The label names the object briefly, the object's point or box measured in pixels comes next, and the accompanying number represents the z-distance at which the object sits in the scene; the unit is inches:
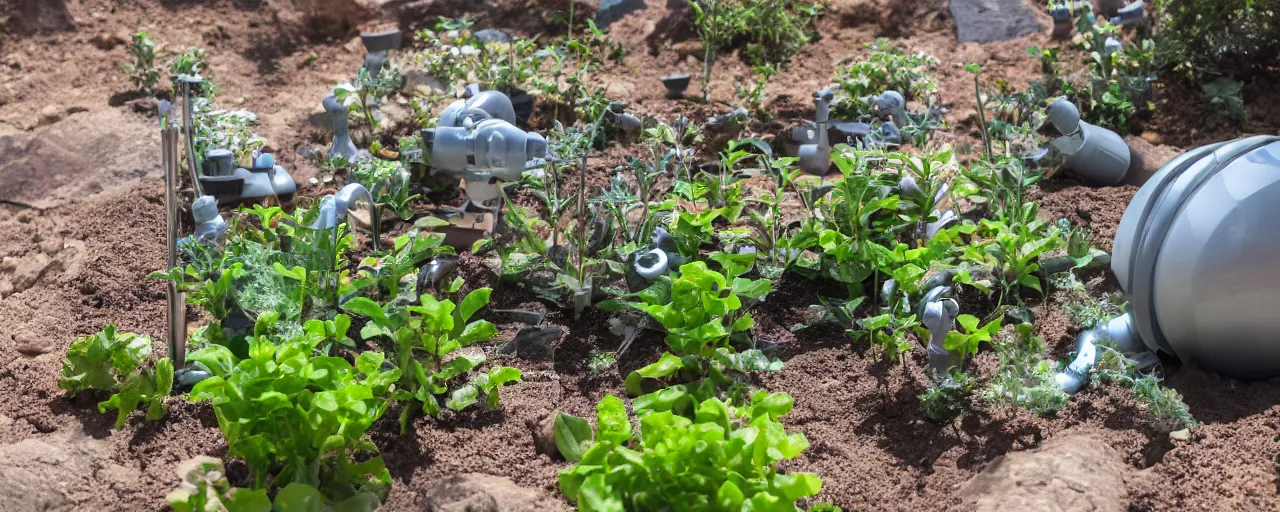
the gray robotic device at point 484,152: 145.4
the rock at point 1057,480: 103.7
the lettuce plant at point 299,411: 102.5
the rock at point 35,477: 109.9
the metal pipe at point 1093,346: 121.4
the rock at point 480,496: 108.8
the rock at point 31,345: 135.9
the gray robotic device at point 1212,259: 111.3
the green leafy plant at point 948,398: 118.5
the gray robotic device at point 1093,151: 165.5
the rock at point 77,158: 176.7
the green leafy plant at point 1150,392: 111.2
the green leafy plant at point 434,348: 119.1
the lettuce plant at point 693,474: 94.7
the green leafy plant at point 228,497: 103.6
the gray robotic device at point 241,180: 163.6
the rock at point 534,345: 132.8
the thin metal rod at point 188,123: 134.0
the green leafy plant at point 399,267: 136.3
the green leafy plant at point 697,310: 120.4
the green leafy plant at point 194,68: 195.9
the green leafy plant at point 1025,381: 116.3
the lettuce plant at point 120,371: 120.3
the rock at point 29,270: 152.7
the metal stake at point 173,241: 120.8
